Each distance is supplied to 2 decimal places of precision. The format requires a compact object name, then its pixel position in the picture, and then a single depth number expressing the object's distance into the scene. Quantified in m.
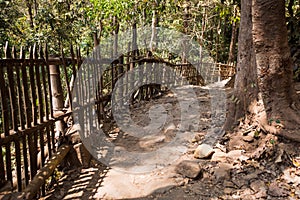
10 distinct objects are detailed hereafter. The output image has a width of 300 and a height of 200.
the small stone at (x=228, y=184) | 2.98
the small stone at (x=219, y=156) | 3.51
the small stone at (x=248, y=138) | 3.63
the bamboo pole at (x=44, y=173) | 2.56
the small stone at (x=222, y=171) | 3.12
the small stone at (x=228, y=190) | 2.88
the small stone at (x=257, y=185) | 2.85
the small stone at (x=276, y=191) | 2.71
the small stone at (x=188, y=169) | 3.21
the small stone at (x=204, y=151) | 3.65
